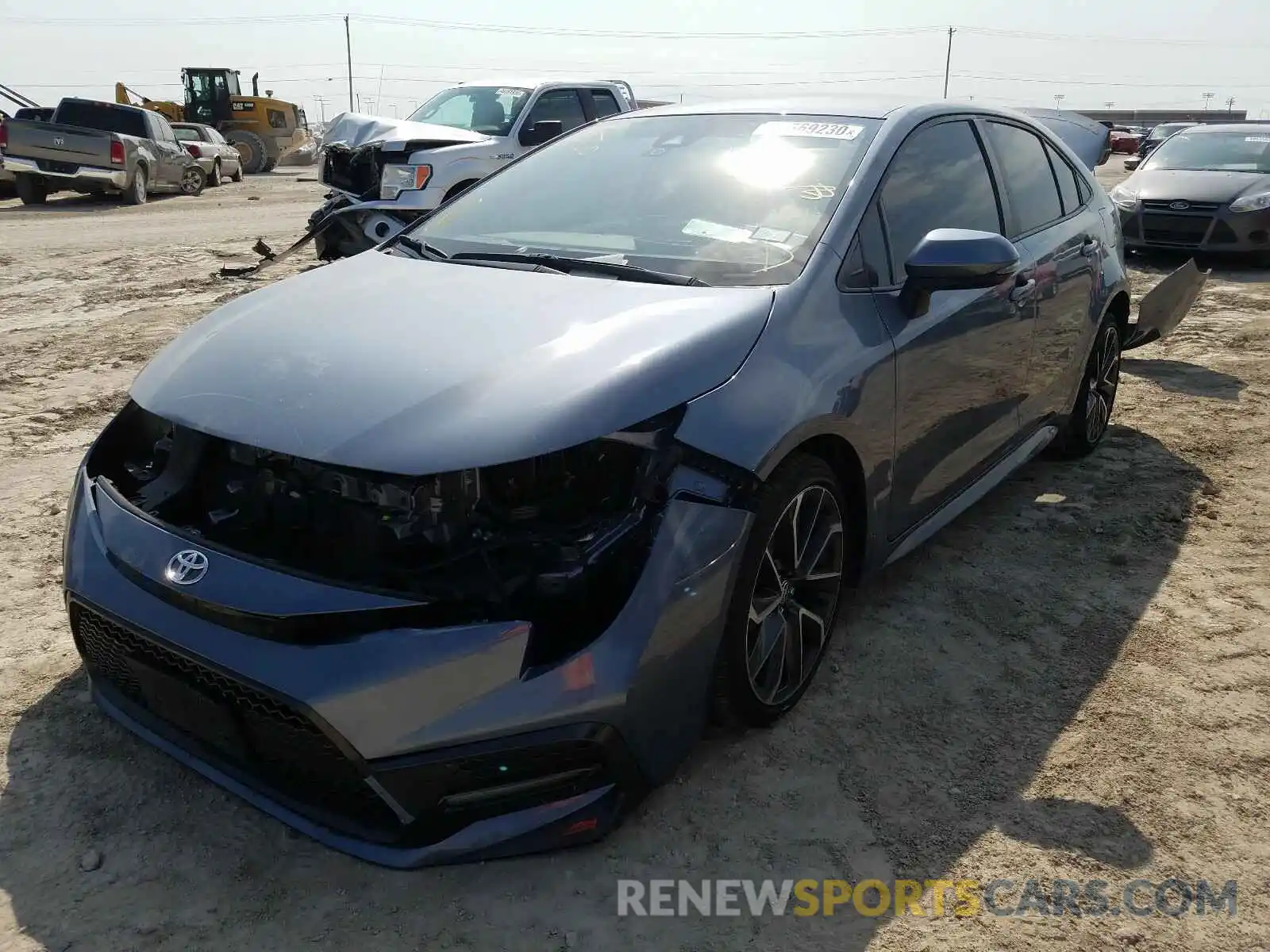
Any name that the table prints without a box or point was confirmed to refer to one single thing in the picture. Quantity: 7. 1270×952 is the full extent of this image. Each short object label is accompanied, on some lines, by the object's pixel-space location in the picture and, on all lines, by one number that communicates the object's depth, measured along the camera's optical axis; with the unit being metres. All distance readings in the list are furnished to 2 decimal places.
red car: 38.72
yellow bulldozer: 30.08
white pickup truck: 8.43
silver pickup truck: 15.62
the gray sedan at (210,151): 20.91
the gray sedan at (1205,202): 10.39
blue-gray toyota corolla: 2.05
